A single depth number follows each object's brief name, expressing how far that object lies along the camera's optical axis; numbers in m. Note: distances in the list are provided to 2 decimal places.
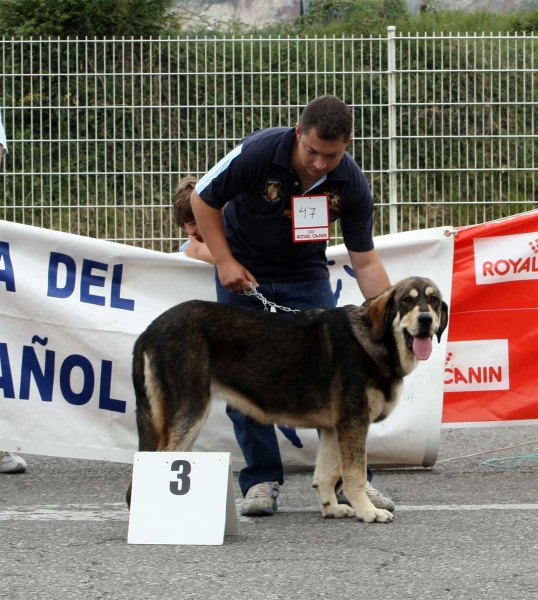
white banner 13.15
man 10.67
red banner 13.80
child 13.75
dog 10.34
